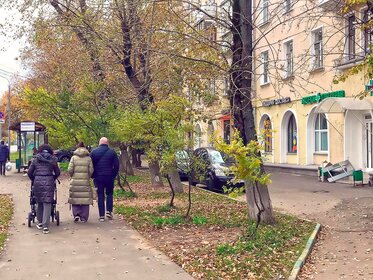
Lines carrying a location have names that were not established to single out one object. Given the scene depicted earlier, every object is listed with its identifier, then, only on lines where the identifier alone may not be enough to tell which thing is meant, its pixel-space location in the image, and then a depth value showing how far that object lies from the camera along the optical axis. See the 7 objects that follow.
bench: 18.85
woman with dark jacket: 9.17
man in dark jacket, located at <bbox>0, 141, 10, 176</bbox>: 23.78
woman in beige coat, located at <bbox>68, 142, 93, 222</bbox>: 10.02
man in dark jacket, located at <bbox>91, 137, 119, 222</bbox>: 10.47
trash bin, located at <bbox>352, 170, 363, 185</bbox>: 16.98
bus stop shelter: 23.62
